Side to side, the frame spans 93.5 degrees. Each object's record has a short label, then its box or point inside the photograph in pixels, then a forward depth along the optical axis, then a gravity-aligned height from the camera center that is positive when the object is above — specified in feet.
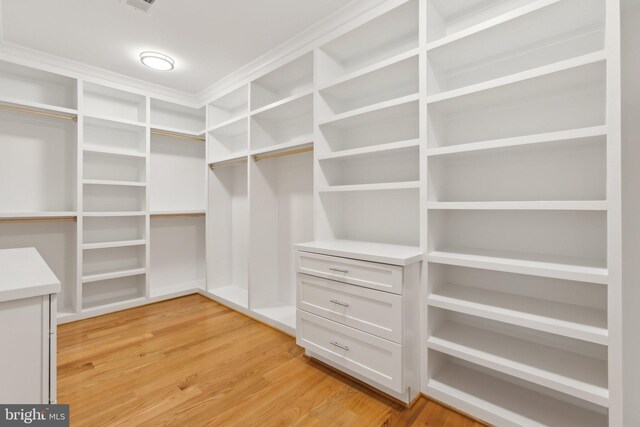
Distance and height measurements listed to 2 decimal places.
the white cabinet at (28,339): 2.91 -1.26
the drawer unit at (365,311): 5.51 -1.96
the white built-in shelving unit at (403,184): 4.85 +0.80
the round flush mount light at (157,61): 9.03 +4.76
